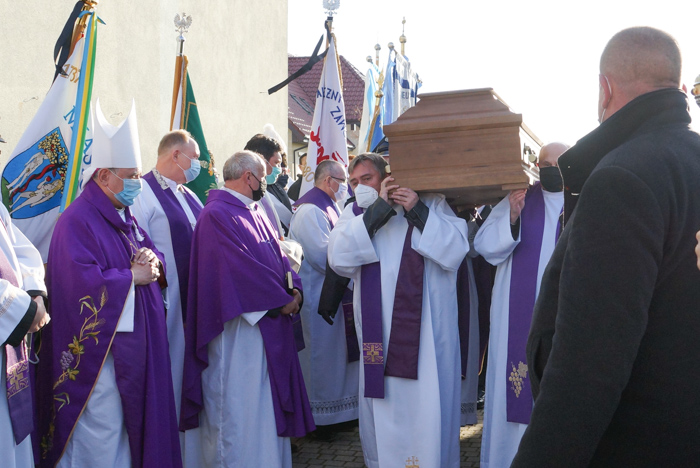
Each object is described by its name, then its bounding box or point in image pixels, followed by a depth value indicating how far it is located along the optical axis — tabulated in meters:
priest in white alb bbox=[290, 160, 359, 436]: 6.27
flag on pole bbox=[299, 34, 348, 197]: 7.95
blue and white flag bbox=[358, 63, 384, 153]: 10.01
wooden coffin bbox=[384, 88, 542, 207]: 4.14
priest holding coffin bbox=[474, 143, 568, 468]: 4.53
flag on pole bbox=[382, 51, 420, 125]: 10.77
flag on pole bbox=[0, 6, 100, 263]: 4.70
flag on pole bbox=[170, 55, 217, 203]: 6.53
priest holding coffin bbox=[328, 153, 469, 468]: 4.66
